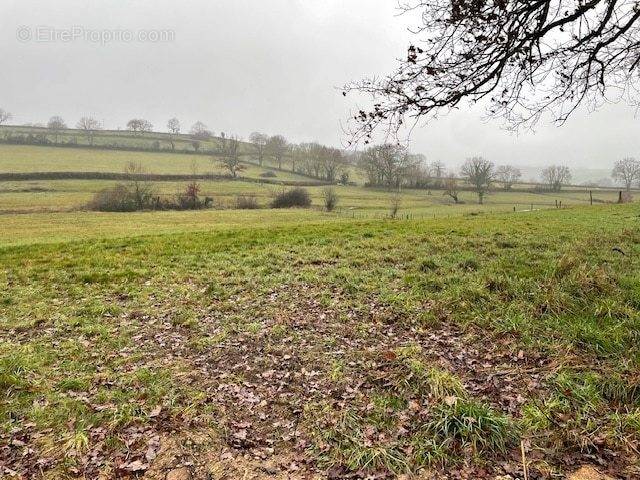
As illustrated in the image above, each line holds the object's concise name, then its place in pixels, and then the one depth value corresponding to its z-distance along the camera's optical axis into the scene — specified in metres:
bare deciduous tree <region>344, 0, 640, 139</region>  6.94
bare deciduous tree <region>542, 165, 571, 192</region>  98.94
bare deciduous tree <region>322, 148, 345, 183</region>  98.87
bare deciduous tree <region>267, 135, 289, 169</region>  124.19
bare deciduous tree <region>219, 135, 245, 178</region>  94.00
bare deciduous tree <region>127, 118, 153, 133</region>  146.38
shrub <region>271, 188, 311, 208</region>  61.78
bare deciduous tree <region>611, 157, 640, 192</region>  113.44
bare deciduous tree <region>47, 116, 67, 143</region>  135.71
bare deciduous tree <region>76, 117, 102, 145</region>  142.07
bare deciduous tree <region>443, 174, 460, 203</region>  78.94
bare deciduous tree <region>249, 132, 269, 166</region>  126.12
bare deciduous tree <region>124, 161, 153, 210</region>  56.28
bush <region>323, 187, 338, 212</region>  54.31
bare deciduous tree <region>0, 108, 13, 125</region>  140.75
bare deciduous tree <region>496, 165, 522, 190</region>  113.25
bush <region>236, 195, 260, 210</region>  59.97
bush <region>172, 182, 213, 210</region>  58.38
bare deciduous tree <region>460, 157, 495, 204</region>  81.85
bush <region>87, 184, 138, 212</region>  54.12
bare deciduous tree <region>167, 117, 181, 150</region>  155.36
